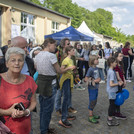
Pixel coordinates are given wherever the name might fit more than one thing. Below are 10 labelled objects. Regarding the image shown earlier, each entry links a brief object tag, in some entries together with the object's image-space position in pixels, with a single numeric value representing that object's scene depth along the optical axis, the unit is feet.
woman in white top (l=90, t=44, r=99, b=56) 33.27
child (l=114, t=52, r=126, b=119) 14.47
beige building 48.34
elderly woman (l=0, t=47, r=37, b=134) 6.64
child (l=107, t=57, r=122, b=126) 13.91
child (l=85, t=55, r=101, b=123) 14.21
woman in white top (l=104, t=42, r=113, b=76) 36.06
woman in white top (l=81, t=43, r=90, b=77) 32.55
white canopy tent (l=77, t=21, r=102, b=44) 65.36
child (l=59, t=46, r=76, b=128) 13.67
